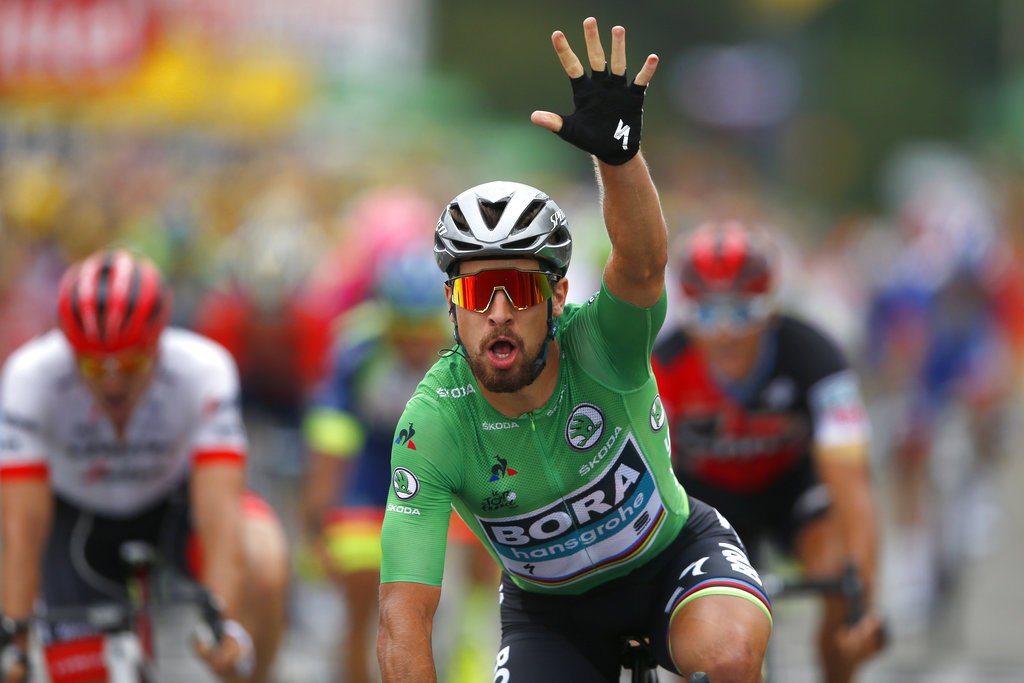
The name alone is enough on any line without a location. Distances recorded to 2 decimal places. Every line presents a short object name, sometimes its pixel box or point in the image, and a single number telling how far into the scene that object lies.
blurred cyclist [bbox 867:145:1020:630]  25.53
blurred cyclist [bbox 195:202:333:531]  26.95
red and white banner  45.59
